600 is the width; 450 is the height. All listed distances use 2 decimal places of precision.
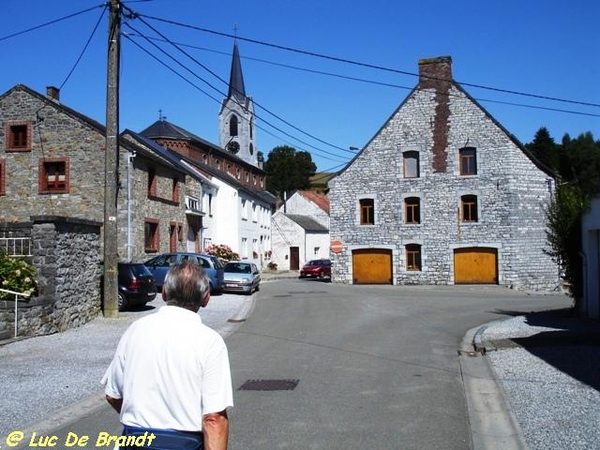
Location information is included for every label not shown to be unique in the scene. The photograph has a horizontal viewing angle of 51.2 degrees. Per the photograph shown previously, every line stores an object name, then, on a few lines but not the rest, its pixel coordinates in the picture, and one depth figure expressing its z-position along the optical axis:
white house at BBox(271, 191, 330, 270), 56.34
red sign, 37.47
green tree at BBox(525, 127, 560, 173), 64.31
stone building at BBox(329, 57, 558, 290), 34.59
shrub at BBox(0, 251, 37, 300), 12.67
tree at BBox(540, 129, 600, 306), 16.14
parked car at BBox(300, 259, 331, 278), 45.06
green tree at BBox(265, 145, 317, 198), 99.94
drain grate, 8.25
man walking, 3.08
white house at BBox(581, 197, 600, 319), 15.06
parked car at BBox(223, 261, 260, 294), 27.28
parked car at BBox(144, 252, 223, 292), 25.64
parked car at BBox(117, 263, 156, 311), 18.17
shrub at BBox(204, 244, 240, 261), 38.31
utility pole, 15.84
